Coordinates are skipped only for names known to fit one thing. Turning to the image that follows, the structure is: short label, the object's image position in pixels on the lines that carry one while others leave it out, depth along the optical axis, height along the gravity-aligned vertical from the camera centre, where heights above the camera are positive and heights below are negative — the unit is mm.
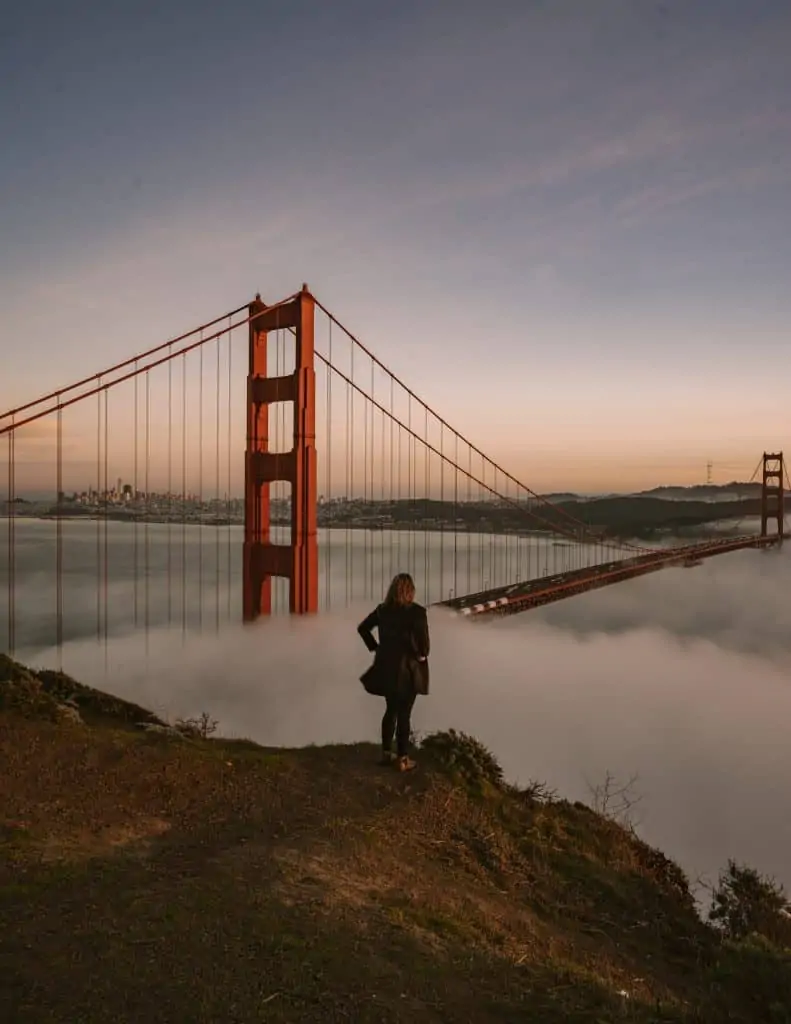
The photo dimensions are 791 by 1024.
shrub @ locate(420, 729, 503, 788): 7164 -2735
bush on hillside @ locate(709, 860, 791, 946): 6586 -4212
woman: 6359 -1377
